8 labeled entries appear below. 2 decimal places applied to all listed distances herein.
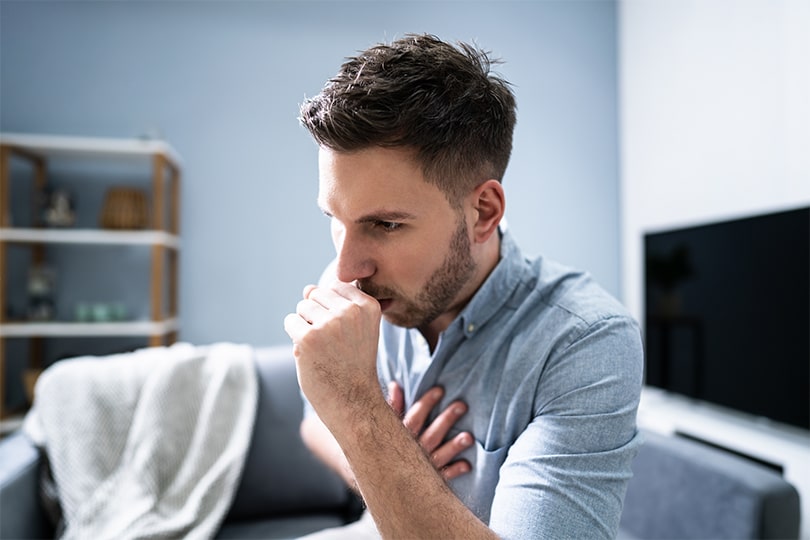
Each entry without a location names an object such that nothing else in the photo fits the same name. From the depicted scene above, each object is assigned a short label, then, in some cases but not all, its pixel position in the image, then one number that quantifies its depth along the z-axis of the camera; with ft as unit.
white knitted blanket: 4.58
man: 2.51
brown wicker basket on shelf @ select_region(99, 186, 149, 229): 8.46
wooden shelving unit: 8.01
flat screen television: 6.25
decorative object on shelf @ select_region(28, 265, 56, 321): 8.53
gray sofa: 4.22
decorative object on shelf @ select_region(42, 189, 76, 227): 8.61
